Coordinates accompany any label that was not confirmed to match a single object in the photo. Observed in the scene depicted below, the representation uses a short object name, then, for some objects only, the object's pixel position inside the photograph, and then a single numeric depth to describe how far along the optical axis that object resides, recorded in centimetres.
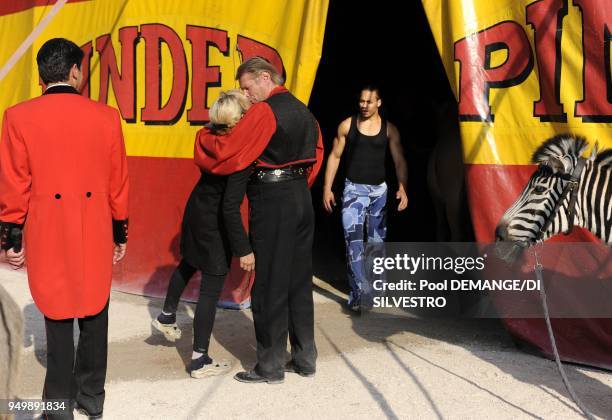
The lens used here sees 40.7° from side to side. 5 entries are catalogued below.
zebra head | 412
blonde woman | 439
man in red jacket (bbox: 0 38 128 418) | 359
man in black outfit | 432
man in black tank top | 609
